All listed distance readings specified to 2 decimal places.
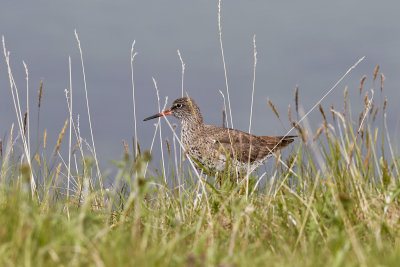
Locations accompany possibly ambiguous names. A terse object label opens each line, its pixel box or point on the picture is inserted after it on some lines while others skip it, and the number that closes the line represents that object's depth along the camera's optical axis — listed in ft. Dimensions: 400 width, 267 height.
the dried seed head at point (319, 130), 25.77
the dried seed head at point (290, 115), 28.87
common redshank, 55.16
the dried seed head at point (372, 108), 32.37
